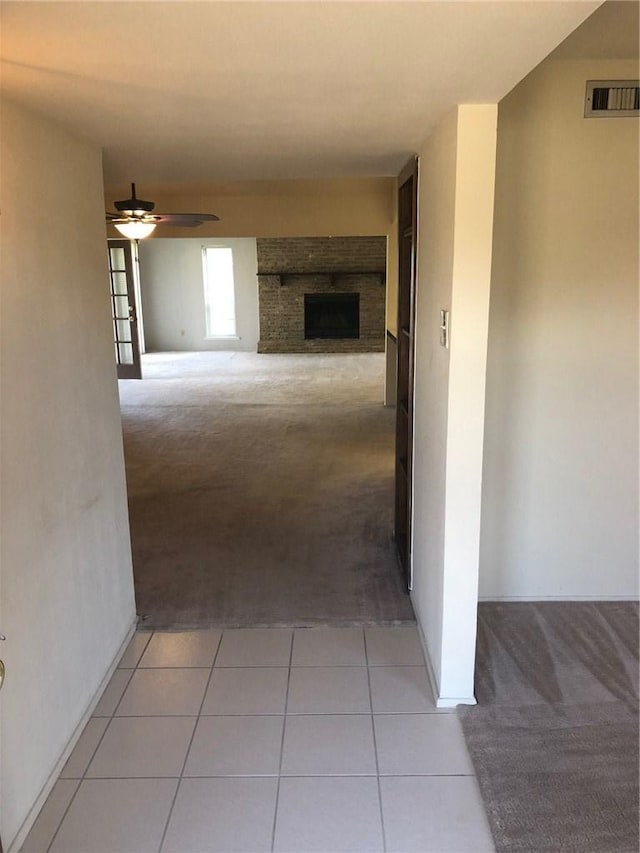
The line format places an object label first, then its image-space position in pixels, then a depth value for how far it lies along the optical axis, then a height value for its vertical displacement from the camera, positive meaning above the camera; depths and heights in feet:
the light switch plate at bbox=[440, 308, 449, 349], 7.18 -0.30
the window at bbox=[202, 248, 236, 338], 41.32 +0.75
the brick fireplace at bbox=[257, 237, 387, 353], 39.52 +0.56
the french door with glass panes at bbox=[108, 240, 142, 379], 29.94 -0.04
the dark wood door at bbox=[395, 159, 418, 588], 9.59 -0.82
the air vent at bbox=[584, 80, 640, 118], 8.62 +2.60
